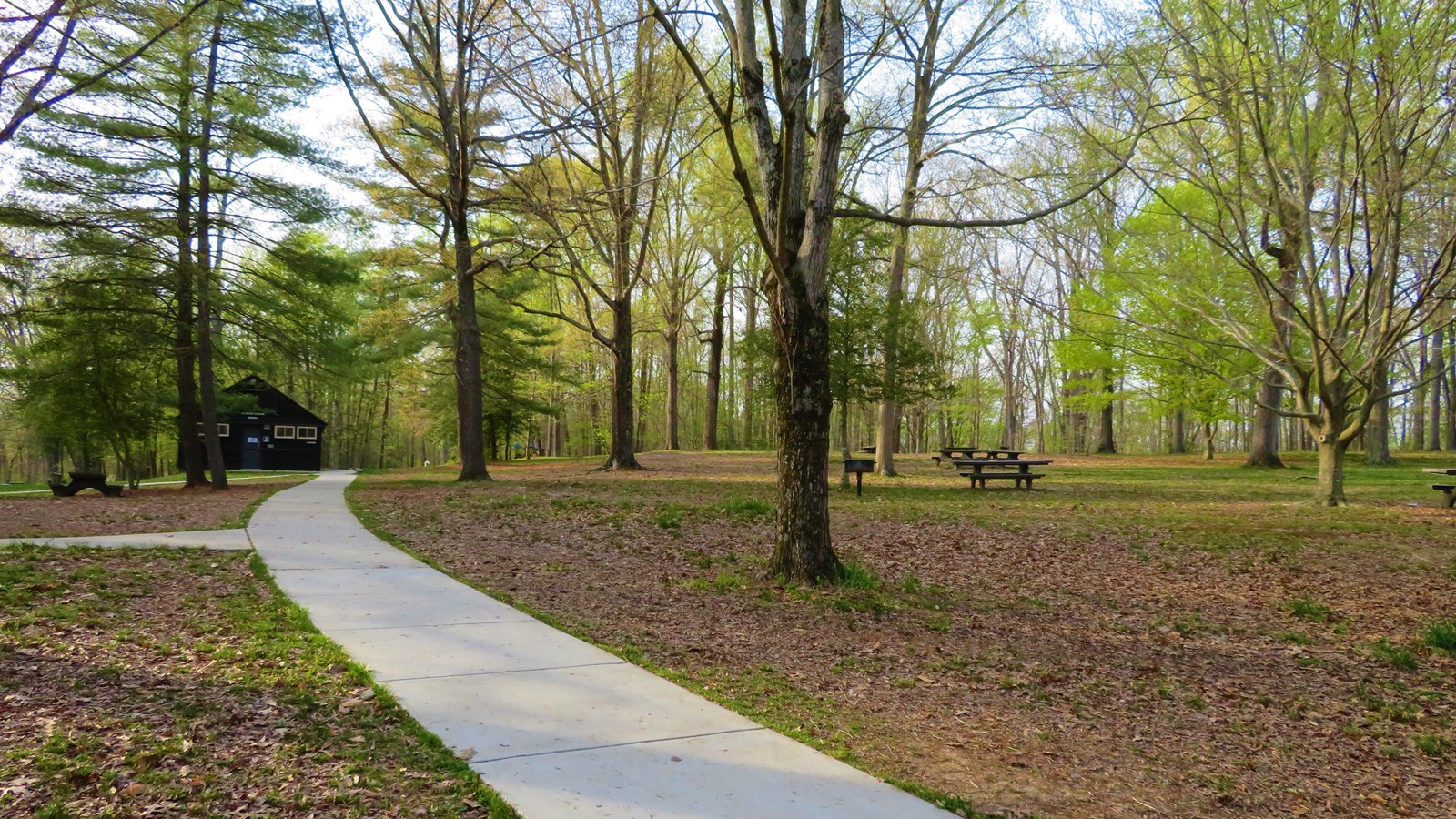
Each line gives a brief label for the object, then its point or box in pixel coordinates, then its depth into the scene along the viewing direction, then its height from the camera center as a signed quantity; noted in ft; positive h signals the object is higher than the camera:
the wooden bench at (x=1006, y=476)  54.44 -2.75
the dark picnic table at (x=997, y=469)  54.13 -2.28
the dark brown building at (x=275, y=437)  122.62 +0.22
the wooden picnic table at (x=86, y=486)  57.47 -3.15
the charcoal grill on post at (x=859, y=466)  48.03 -1.75
